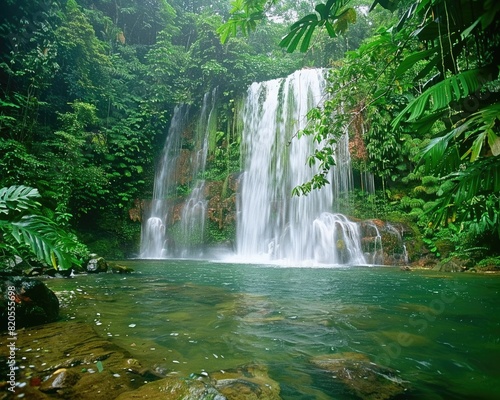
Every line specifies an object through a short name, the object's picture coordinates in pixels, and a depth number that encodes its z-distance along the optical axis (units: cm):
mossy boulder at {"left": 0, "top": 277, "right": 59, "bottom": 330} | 297
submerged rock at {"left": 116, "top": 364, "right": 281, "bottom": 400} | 169
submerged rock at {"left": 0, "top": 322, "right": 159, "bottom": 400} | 181
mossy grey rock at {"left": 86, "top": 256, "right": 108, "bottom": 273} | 767
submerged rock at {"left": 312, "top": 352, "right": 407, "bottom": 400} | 188
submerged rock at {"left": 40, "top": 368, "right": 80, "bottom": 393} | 183
